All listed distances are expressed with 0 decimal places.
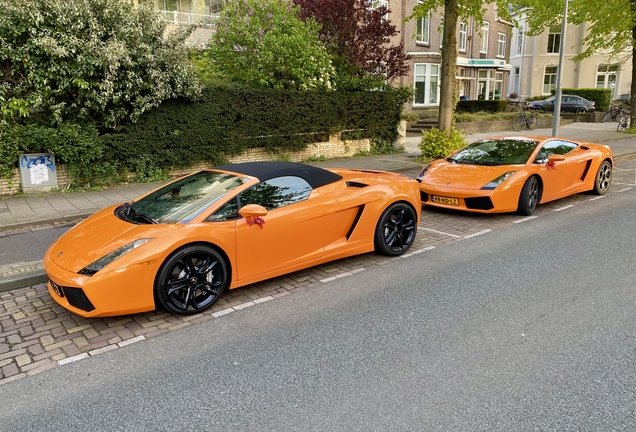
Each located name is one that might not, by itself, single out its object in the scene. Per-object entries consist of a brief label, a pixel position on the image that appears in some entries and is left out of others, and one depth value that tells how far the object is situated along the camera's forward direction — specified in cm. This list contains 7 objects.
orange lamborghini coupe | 776
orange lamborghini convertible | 406
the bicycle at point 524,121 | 2642
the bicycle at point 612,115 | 2939
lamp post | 1581
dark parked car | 3291
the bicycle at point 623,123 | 2445
